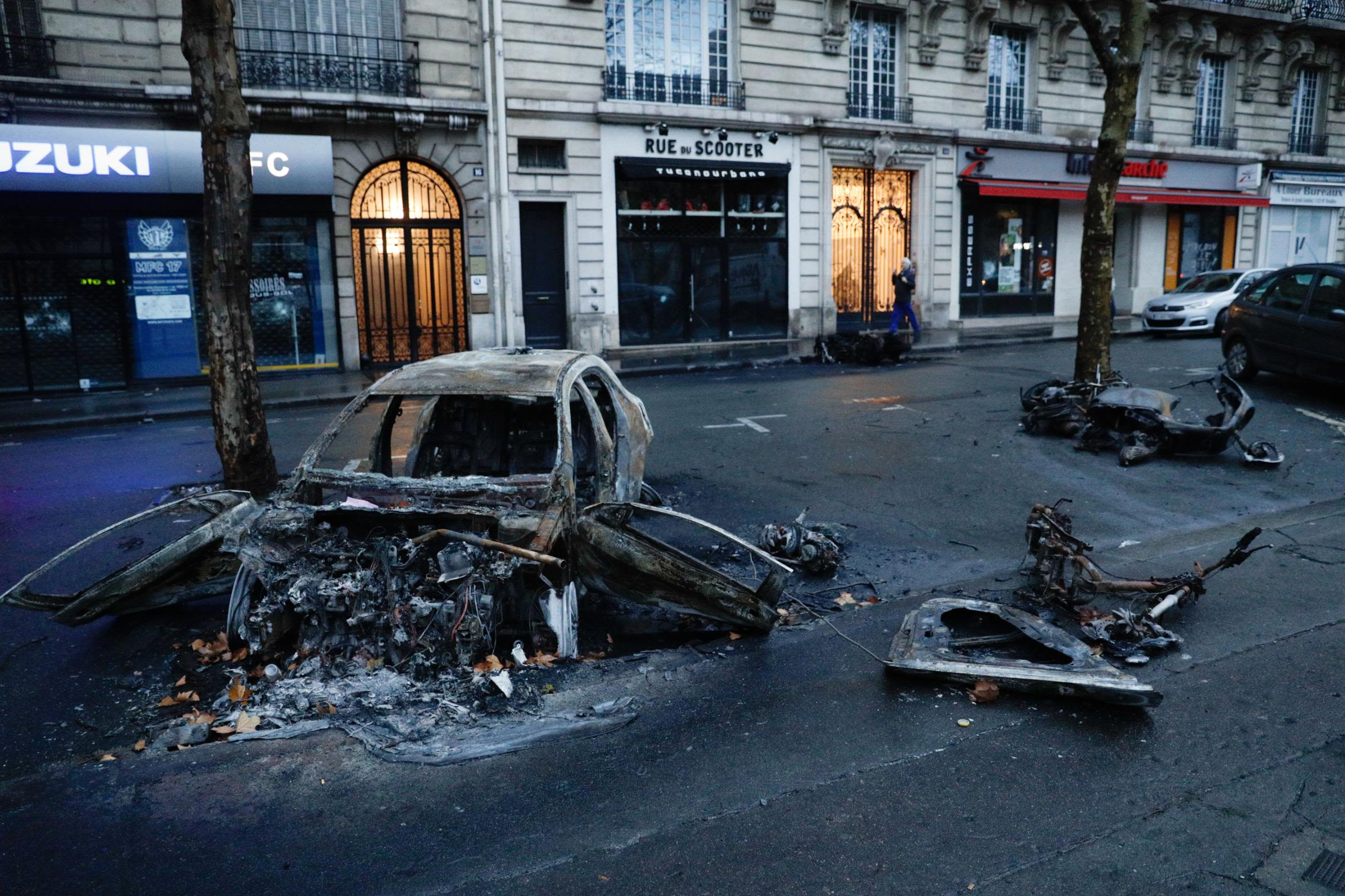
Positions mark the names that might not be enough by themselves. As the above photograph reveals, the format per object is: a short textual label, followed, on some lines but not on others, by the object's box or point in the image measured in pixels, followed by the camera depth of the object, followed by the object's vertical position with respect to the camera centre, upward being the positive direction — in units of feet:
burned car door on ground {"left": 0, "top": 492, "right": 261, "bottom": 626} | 18.28 -5.17
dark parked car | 39.40 -1.28
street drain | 11.01 -6.54
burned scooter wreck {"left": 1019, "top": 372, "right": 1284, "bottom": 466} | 32.24 -4.36
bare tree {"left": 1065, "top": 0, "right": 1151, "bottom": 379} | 39.47 +5.21
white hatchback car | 70.03 -0.64
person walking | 72.23 +0.53
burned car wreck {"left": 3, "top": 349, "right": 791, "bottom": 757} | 16.67 -4.63
